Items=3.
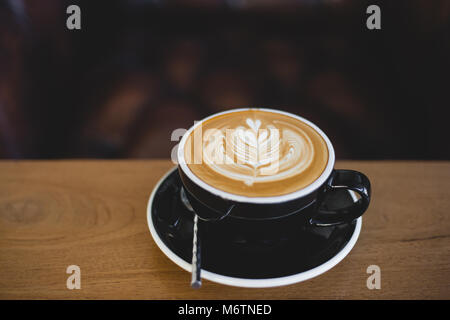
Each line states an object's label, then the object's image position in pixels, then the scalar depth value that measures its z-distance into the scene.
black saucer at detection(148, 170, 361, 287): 0.39
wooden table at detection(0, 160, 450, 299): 0.43
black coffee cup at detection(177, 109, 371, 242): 0.38
